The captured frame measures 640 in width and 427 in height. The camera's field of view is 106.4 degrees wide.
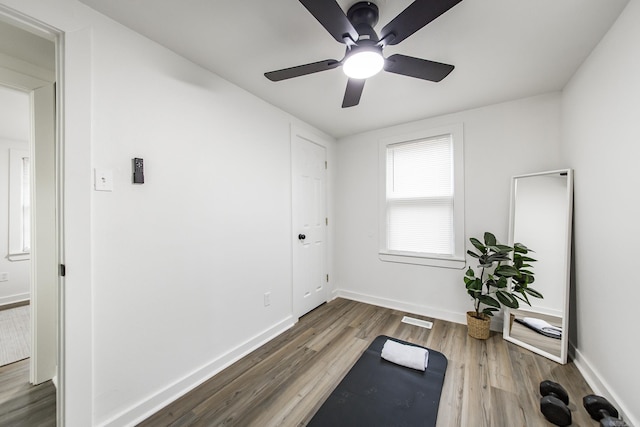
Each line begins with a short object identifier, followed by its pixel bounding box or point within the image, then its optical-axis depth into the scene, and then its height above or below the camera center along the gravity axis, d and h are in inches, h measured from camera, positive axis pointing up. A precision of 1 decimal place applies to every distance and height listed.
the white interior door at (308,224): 112.0 -6.6
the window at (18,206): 138.2 +2.1
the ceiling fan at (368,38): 40.3 +34.3
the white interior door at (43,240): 71.1 -9.2
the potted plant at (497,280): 87.7 -26.6
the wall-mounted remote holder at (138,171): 58.7 +9.6
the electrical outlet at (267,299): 95.0 -35.3
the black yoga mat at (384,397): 57.7 -50.2
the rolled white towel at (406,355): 75.9 -47.5
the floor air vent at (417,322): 105.1 -50.0
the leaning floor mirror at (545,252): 80.4 -14.2
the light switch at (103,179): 53.2 +6.9
